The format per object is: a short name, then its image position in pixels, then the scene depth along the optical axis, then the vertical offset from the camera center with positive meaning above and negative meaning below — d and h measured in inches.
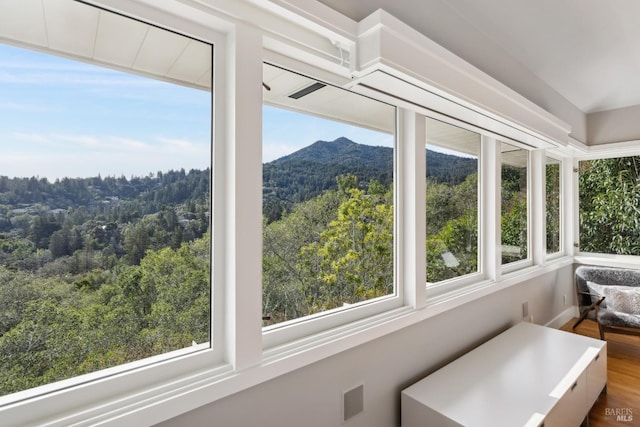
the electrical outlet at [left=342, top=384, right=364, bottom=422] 59.3 -33.8
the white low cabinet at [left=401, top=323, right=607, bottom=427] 60.5 -35.4
